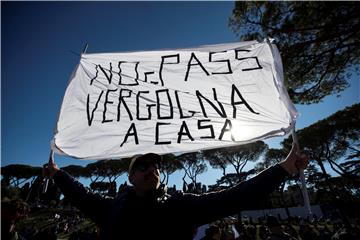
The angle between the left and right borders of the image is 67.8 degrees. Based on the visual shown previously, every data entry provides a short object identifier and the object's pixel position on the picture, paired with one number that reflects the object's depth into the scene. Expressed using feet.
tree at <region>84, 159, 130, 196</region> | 126.41
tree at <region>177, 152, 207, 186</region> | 125.49
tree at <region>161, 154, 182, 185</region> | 125.59
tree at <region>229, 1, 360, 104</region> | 20.98
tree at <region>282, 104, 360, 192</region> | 59.17
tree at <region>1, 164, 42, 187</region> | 141.38
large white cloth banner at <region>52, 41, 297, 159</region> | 7.39
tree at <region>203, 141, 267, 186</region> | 104.68
